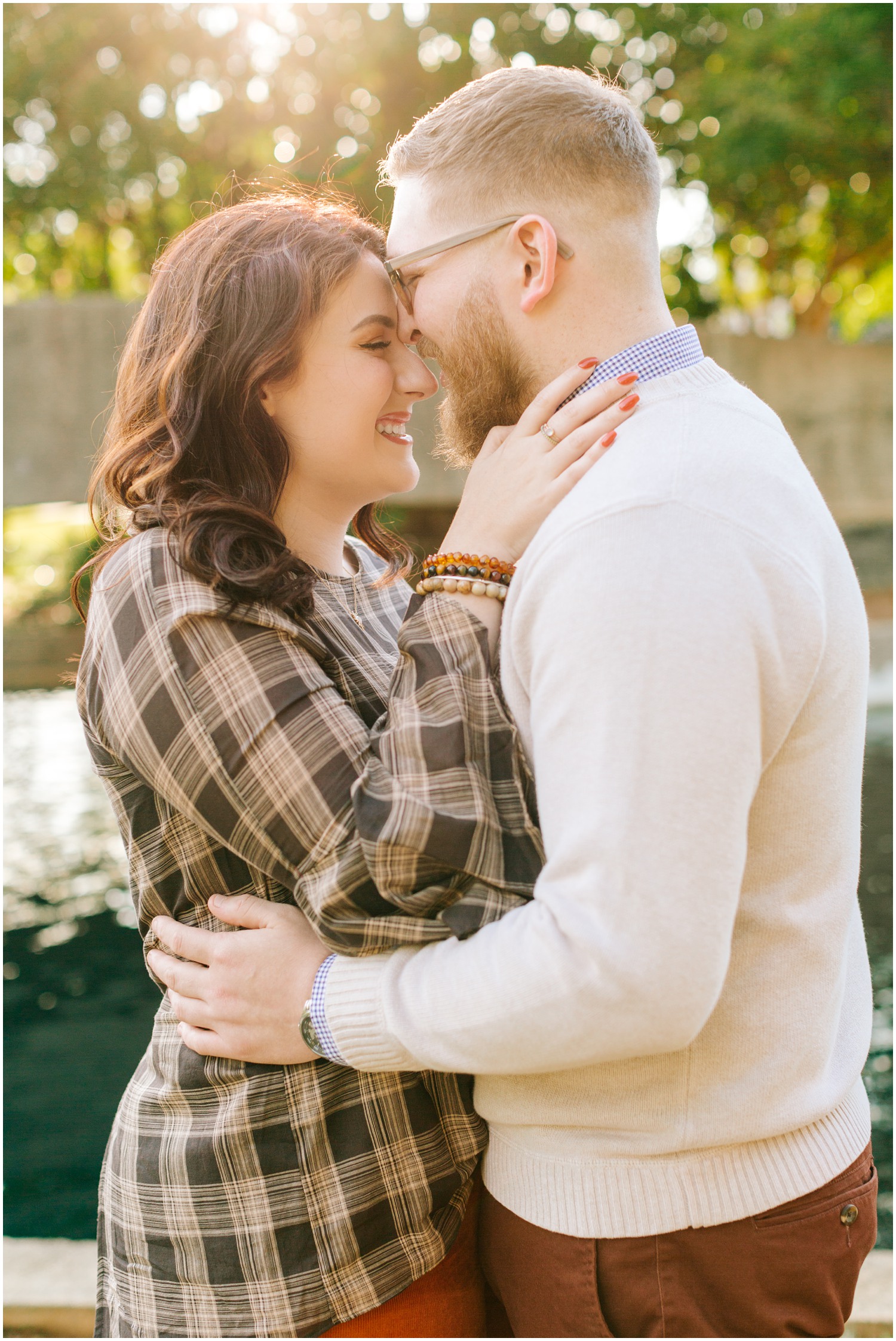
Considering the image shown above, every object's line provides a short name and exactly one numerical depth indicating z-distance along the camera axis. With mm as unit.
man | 1193
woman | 1435
